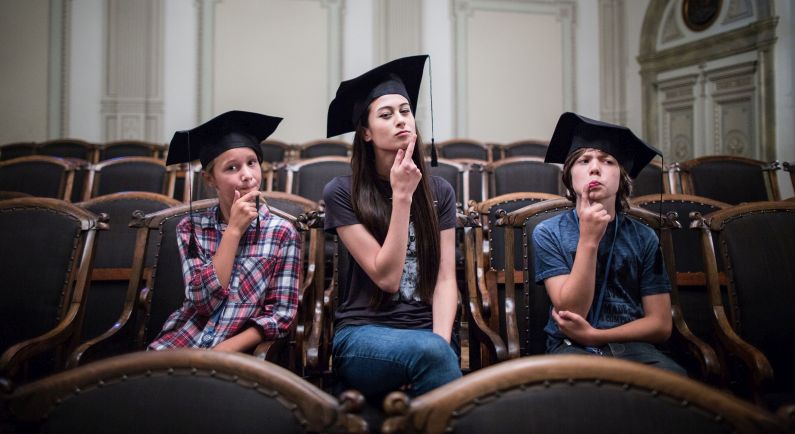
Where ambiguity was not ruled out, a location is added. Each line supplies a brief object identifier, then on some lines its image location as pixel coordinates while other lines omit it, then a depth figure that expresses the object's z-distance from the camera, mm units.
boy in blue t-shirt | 1444
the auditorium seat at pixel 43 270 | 1634
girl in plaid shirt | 1536
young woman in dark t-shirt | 1450
